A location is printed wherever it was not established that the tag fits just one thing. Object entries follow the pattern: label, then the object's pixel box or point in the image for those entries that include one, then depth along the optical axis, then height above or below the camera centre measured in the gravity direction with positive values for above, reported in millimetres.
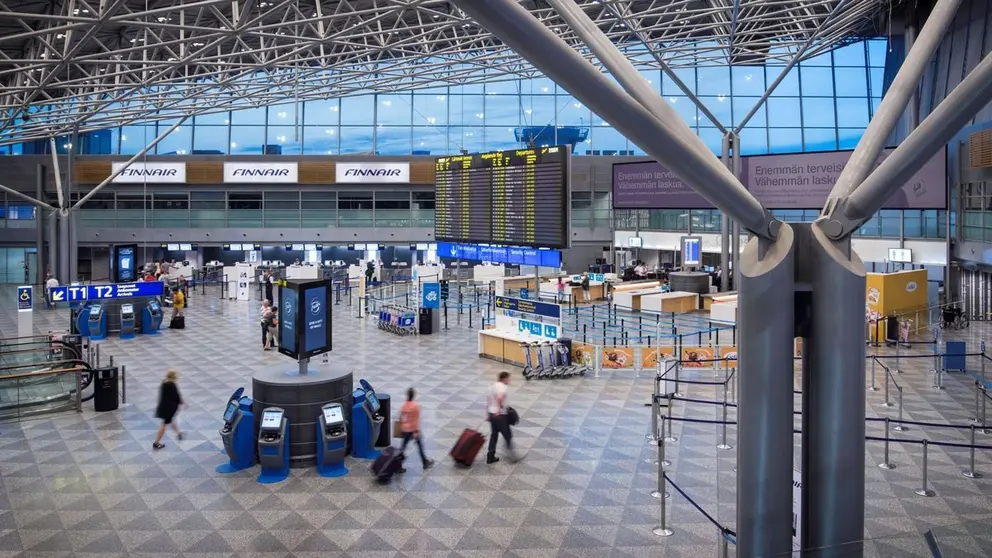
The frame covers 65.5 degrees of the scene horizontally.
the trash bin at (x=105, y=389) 13891 -2195
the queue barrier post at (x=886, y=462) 10445 -2687
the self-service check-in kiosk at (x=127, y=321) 23094 -1585
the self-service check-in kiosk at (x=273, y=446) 10406 -2415
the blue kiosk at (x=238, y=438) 10695 -2371
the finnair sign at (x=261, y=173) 42719 +5277
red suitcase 10727 -2508
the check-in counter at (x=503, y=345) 18172 -1897
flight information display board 18250 +1801
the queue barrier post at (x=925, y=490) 9445 -2767
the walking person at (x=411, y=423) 10695 -2174
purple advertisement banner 25547 +3166
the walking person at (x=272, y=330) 20547 -1677
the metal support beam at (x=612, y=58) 5334 +1598
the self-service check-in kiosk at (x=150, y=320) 23734 -1599
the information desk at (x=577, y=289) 31688 -929
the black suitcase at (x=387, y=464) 10141 -2614
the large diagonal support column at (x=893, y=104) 5551 +1239
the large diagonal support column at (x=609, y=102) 3670 +891
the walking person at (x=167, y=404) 11719 -2074
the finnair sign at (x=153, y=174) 42344 +5207
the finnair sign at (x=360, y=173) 43094 +5288
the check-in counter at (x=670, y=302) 27938 -1287
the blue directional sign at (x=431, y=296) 23328 -865
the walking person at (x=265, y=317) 20344 -1315
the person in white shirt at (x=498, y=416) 11055 -2141
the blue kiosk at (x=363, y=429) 11352 -2394
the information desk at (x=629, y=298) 29375 -1196
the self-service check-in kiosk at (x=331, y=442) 10625 -2418
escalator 13531 -2139
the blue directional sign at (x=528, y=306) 17938 -947
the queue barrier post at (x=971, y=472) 10047 -2707
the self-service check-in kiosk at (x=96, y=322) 22891 -1610
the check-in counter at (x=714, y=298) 26372 -1095
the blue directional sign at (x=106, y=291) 20406 -630
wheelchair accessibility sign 20716 -825
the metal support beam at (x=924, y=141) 4305 +747
